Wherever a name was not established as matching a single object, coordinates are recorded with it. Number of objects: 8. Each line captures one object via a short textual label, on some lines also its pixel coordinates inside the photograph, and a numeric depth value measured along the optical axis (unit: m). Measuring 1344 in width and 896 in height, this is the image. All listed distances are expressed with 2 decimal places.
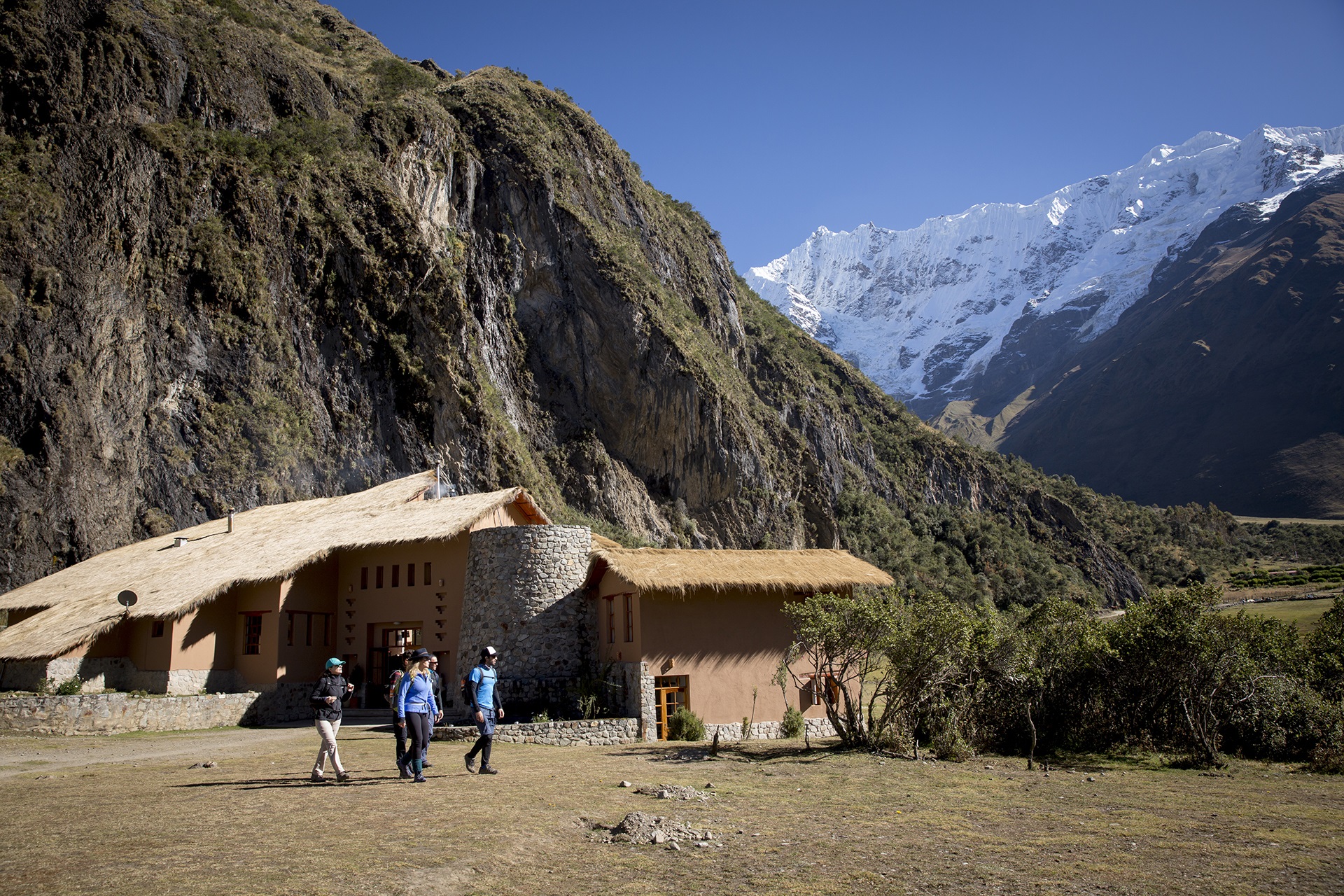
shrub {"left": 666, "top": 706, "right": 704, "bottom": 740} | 19.45
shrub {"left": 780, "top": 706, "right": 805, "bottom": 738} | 20.39
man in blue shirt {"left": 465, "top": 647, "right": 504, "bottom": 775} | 11.70
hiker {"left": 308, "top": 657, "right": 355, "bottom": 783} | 11.22
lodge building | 20.64
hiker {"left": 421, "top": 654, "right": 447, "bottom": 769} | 11.63
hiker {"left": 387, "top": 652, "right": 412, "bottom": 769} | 11.66
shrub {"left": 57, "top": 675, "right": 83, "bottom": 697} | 21.19
